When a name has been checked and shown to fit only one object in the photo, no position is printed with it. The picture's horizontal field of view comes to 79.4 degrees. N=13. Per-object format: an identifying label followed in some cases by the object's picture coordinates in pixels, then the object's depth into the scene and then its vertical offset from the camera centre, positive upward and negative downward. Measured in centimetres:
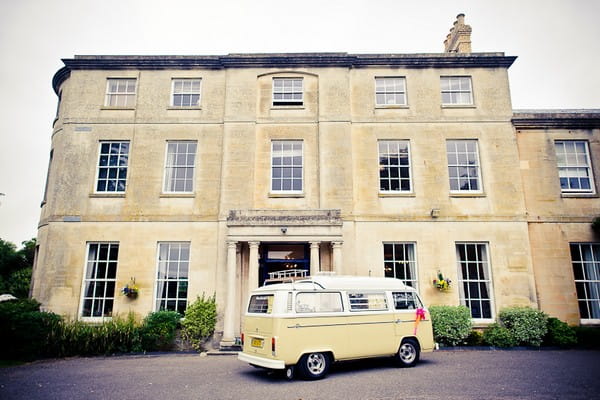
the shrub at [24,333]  1098 -140
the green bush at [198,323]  1234 -122
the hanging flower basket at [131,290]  1301 -13
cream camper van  784 -86
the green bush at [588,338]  1209 -169
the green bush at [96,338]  1145 -163
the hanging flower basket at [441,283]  1308 +12
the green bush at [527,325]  1220 -130
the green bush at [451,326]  1212 -130
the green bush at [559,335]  1205 -159
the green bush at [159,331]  1205 -145
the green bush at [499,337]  1223 -169
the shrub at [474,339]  1248 -178
